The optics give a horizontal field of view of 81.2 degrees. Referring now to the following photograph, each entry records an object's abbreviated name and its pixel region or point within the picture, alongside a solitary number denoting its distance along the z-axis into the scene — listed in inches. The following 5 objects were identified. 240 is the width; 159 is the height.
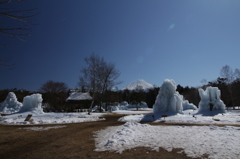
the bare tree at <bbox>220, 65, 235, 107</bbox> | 1333.0
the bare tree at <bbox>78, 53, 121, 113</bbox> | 1084.5
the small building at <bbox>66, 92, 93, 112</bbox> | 1518.9
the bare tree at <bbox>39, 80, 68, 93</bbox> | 1951.0
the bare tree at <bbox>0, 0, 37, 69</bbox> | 149.4
